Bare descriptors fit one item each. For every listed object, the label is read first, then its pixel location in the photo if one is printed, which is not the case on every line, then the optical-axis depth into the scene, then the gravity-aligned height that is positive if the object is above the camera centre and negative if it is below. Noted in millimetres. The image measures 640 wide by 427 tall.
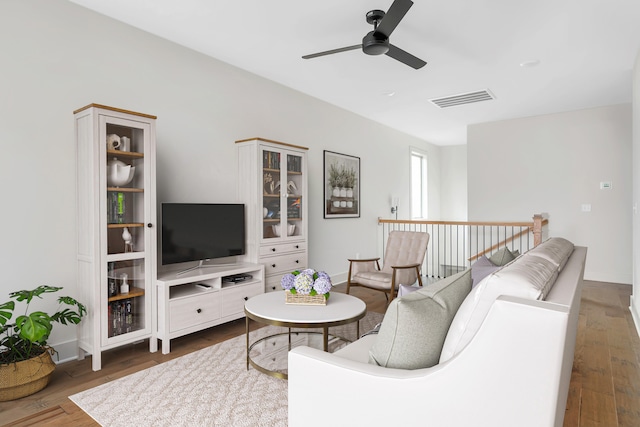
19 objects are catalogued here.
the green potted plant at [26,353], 2162 -863
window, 7930 +548
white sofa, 976 -504
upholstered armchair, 3959 -629
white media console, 2900 -718
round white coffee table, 2205 -639
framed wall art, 5328 +373
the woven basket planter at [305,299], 2525 -596
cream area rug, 1963 -1078
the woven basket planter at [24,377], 2150 -964
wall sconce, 6845 +91
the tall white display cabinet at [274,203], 3758 +85
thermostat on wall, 5570 +350
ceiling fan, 2344 +1241
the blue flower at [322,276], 2527 -443
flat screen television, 3160 -179
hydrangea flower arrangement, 2473 -483
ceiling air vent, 4895 +1499
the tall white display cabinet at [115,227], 2604 -108
